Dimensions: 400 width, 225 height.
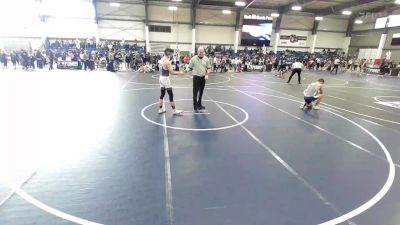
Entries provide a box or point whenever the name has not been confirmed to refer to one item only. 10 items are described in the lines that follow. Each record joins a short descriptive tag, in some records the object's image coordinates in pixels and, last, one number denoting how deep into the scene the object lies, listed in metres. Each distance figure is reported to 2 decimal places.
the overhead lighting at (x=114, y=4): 25.65
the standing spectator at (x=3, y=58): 19.66
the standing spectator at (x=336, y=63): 23.25
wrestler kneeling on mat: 7.79
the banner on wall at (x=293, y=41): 32.01
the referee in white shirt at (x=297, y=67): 14.04
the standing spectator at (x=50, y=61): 20.22
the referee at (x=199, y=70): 7.12
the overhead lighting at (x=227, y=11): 26.84
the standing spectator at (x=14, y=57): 20.78
